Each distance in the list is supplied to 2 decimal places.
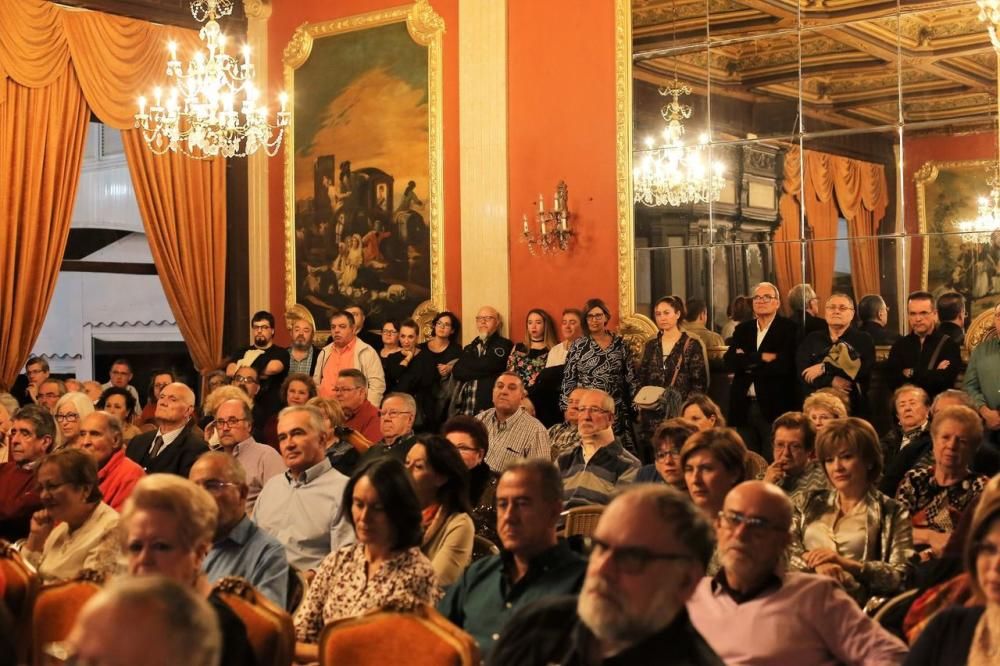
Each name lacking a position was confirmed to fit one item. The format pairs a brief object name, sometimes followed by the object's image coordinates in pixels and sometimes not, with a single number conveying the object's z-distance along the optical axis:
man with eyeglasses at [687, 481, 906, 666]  3.14
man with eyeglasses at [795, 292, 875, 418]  8.73
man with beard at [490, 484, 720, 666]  2.51
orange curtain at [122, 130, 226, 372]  11.99
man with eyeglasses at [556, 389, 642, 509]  6.50
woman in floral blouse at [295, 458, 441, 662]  3.86
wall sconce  10.61
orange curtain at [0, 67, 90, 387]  11.10
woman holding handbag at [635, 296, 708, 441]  9.23
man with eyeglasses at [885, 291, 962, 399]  8.34
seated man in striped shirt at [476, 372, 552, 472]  7.81
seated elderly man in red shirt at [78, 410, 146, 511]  6.01
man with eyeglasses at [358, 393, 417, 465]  6.98
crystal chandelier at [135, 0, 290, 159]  9.34
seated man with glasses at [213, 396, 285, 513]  6.57
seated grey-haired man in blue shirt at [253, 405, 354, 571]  5.38
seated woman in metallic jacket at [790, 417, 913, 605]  4.35
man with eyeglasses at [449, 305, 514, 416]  9.95
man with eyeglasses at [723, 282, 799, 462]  9.08
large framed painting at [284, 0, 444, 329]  11.46
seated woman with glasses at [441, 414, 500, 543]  5.79
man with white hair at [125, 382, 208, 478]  7.00
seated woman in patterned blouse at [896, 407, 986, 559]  5.08
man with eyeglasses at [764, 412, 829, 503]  5.55
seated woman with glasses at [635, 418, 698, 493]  5.54
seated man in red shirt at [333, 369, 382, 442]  8.55
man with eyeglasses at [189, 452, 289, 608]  4.23
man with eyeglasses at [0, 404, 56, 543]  6.29
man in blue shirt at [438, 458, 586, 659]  3.57
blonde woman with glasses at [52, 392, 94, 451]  7.64
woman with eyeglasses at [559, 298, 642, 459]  9.37
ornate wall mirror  8.80
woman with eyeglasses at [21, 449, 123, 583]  4.75
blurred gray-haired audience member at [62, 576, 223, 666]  1.95
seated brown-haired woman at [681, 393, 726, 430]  6.58
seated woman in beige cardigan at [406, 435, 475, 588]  4.58
